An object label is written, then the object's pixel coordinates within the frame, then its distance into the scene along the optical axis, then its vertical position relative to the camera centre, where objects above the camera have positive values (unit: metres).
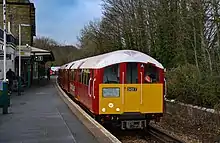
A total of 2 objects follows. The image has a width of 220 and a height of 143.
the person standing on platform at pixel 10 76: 33.22 -0.15
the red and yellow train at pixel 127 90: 14.60 -0.53
